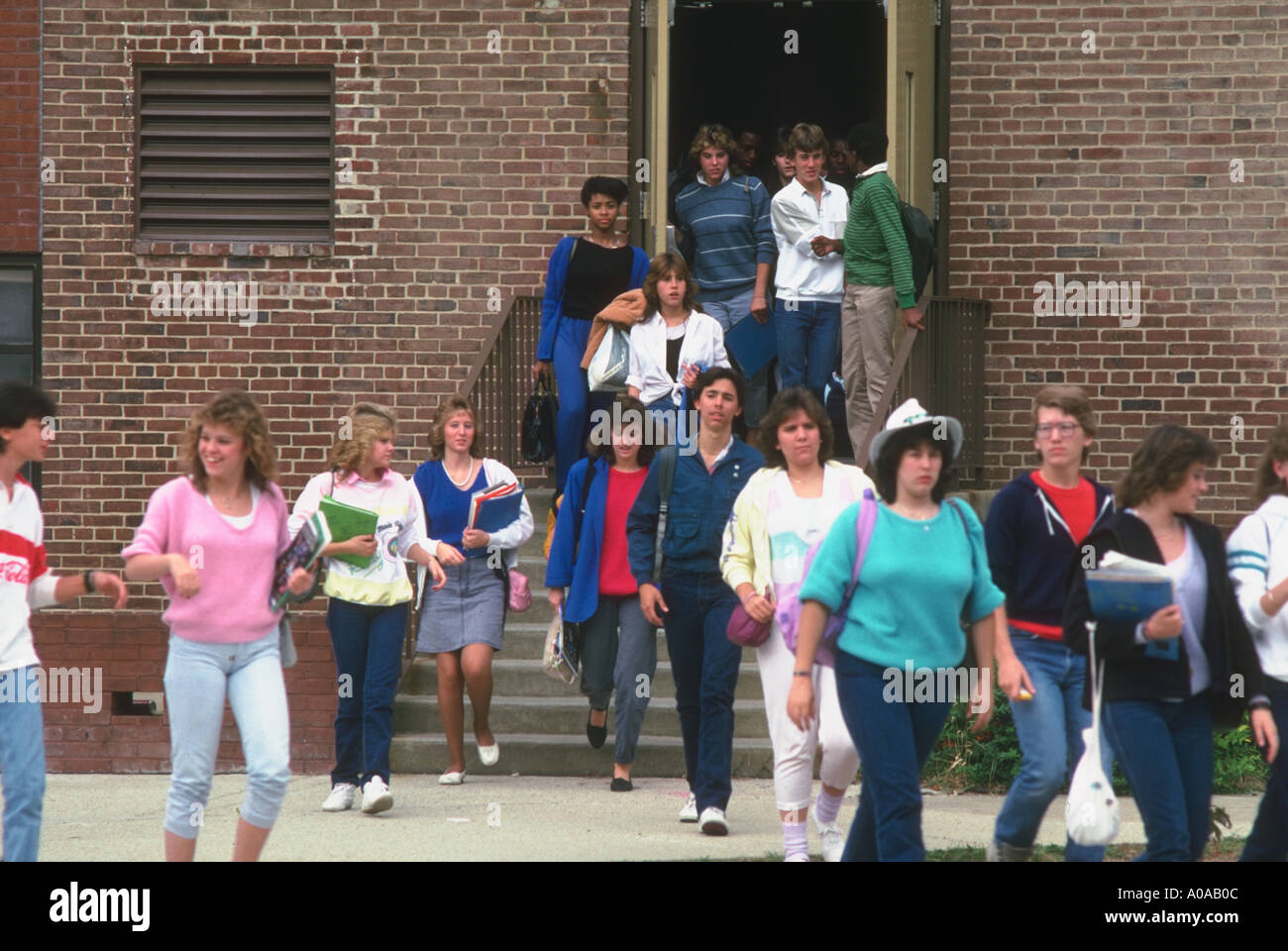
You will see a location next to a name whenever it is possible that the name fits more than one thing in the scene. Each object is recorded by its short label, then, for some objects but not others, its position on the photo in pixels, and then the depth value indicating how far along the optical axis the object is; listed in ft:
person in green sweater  66.80
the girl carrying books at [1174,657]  34.53
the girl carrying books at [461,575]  56.34
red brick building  73.61
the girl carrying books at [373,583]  51.47
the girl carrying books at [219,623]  37.47
